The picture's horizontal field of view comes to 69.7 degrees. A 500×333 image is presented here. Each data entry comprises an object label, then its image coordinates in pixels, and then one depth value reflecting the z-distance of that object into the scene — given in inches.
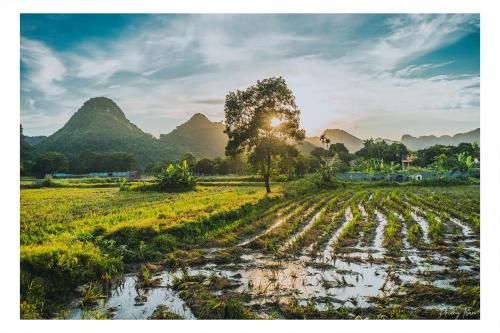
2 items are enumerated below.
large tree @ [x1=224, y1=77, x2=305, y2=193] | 488.1
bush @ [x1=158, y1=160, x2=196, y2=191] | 685.4
